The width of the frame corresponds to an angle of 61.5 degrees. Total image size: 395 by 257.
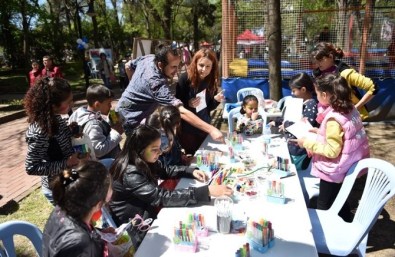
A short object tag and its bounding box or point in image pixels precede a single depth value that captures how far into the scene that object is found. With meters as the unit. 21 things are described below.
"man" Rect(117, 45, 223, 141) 2.61
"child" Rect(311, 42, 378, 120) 3.14
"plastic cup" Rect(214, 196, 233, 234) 1.54
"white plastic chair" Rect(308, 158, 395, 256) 1.96
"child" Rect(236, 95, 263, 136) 3.31
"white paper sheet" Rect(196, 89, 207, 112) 3.12
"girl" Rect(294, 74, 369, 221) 2.16
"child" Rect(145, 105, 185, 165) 2.55
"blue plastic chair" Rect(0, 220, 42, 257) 1.54
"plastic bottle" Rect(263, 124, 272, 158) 2.66
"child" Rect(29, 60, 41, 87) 7.24
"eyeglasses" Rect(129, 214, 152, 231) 1.65
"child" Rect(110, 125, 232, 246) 1.83
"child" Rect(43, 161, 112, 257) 1.27
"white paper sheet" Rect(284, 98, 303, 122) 2.94
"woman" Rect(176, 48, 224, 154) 3.03
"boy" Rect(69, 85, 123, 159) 2.61
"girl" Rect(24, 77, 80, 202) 2.05
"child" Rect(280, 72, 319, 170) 3.01
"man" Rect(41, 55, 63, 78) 6.93
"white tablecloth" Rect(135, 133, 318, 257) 1.44
